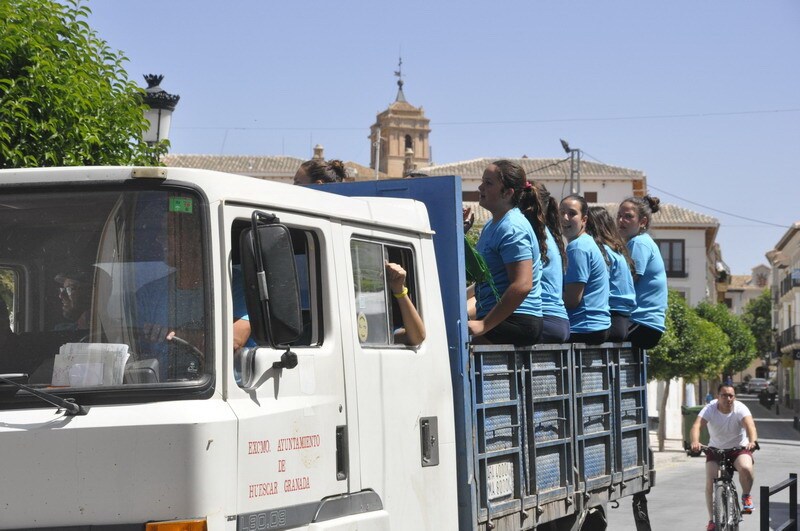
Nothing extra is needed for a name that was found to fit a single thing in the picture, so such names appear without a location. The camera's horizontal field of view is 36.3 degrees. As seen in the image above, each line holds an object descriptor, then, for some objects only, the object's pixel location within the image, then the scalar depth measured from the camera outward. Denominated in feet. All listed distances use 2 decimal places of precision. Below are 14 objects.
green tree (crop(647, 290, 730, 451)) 135.23
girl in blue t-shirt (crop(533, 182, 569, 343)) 22.93
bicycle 40.98
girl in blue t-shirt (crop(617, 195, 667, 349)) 27.71
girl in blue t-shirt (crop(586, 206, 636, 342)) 27.14
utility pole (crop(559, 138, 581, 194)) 144.56
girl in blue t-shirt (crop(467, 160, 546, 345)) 21.16
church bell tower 406.41
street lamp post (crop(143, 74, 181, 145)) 37.29
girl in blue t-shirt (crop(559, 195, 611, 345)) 25.35
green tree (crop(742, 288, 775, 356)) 424.46
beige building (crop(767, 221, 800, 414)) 299.17
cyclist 42.70
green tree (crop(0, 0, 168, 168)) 30.42
